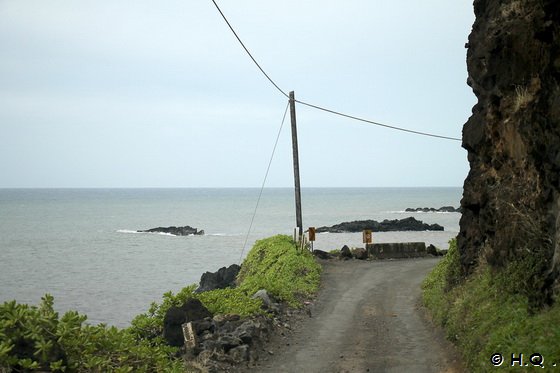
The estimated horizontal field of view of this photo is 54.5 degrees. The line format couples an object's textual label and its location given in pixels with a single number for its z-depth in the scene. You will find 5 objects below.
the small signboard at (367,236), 33.09
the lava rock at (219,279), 35.50
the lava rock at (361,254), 32.04
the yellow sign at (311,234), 31.23
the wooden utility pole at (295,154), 29.95
